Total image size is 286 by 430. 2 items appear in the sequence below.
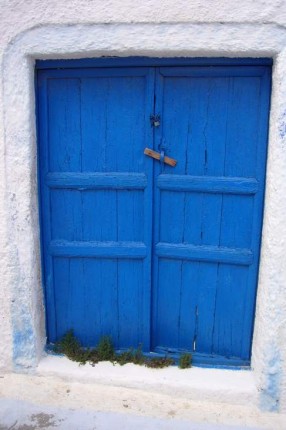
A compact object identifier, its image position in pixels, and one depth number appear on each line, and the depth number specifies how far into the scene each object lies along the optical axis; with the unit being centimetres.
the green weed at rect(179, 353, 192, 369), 270
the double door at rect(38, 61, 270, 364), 246
